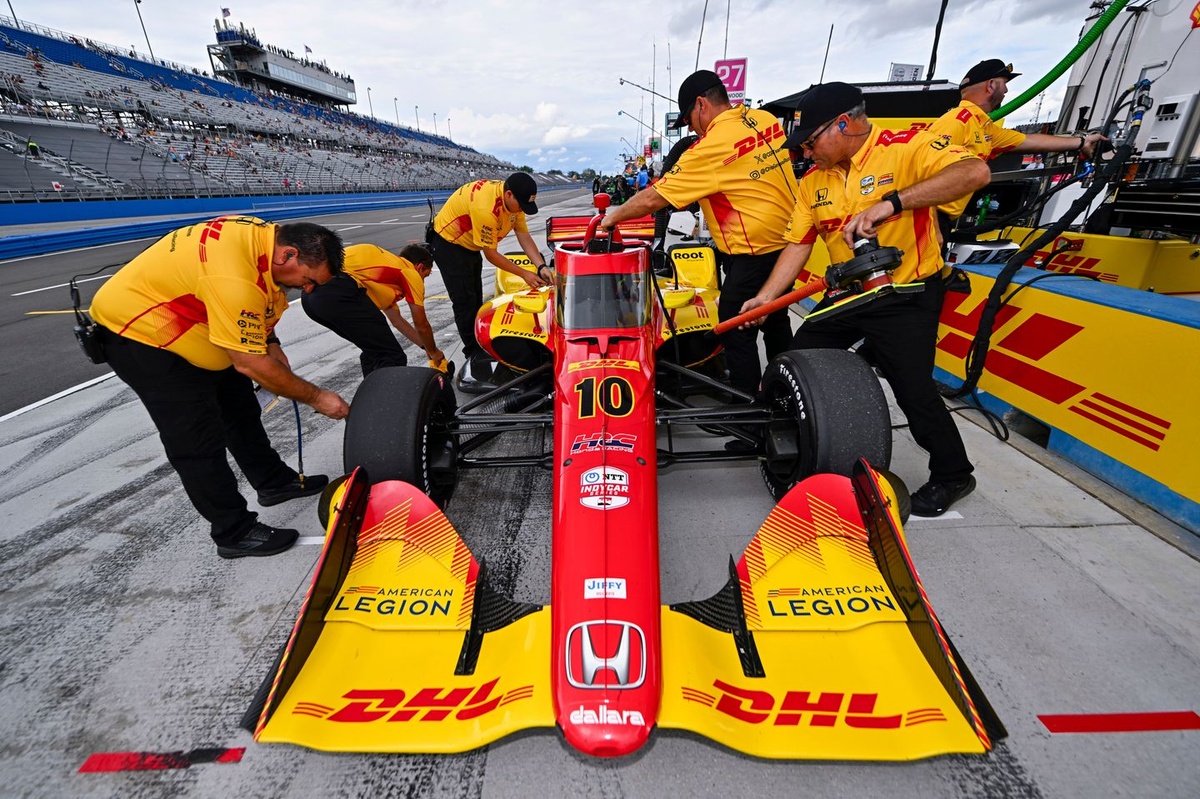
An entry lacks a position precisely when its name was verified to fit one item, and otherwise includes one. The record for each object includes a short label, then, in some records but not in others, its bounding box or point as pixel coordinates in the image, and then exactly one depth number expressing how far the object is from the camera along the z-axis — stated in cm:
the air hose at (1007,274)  332
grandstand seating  2383
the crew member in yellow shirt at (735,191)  303
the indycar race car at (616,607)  143
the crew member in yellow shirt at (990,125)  332
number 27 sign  1420
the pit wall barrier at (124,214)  1415
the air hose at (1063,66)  381
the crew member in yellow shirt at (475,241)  446
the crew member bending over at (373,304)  360
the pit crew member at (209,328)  217
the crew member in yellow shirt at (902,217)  233
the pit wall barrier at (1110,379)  252
